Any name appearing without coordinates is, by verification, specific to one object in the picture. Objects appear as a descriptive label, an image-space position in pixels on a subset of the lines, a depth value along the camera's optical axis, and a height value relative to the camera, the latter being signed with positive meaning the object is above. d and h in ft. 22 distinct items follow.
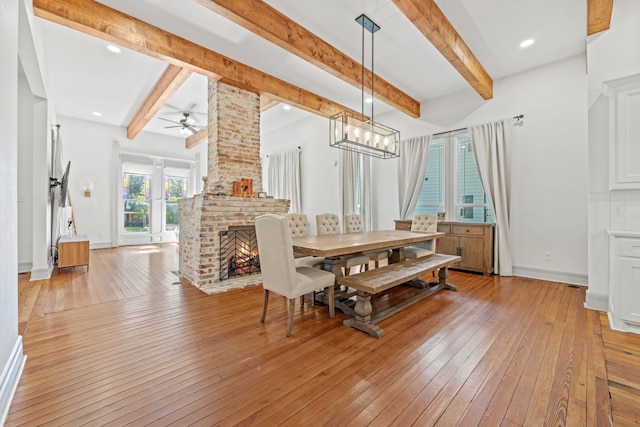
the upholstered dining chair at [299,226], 12.05 -0.53
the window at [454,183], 15.49 +1.98
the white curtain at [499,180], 13.89 +1.88
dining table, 8.01 -0.98
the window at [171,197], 27.30 +1.80
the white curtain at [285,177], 24.06 +3.63
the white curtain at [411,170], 17.02 +2.96
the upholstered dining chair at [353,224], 14.58 -0.51
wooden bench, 7.72 -2.08
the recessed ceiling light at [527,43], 11.28 +7.43
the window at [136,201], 24.89 +1.27
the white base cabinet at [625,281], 7.57 -1.92
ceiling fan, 19.26 +6.64
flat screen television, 14.38 +1.37
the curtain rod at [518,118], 13.80 +5.08
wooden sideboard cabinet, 13.99 -1.59
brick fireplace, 12.09 +0.82
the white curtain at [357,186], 19.72 +2.19
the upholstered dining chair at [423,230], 12.60 -0.80
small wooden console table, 13.66 -2.00
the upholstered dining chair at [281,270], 7.30 -1.59
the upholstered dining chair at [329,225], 13.12 -0.54
